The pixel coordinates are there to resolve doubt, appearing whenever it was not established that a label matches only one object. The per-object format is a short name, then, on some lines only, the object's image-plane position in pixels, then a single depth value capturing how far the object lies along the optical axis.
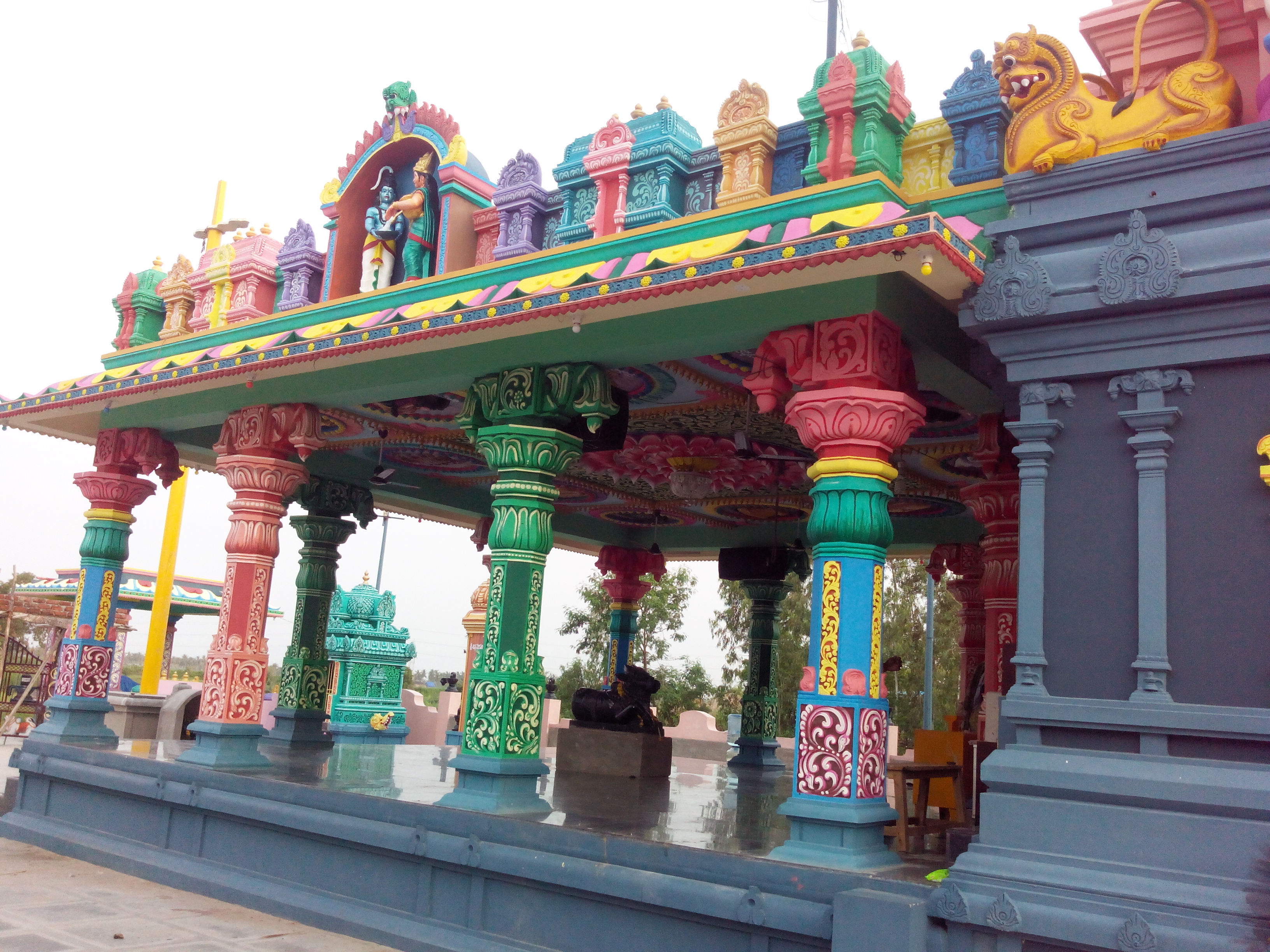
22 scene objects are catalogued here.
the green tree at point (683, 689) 26.12
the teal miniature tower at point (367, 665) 14.70
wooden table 5.52
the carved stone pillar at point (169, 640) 30.67
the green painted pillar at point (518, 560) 6.25
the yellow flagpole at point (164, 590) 16.75
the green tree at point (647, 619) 26.75
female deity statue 7.43
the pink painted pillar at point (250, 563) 7.96
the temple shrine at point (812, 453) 4.20
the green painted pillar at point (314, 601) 10.63
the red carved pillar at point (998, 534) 6.60
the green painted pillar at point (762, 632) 11.81
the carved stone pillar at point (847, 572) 4.84
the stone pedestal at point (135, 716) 12.25
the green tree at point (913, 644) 24.30
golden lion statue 4.52
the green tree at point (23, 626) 27.27
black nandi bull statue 9.31
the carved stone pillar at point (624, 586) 13.09
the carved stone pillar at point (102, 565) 9.25
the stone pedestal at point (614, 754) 8.98
